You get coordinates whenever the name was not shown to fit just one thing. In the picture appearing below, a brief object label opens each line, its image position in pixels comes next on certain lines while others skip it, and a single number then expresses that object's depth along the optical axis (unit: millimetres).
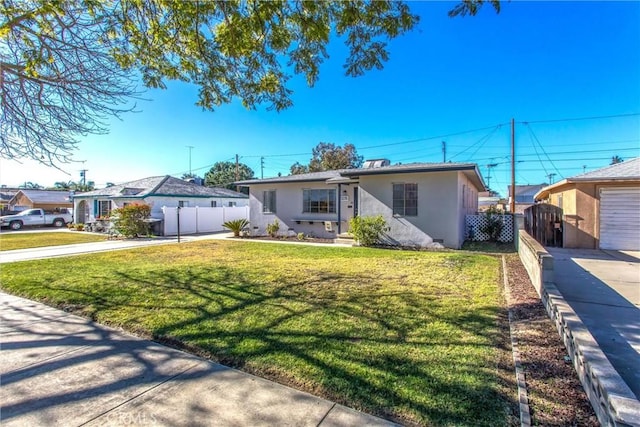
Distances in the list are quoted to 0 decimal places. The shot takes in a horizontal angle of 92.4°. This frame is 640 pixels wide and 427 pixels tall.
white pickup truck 23922
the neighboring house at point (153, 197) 20453
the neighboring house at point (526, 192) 49844
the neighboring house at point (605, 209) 10070
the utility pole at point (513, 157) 19880
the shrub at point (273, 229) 15664
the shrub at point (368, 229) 11906
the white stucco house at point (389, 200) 11367
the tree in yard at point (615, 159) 51000
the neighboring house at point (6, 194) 41675
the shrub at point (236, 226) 16516
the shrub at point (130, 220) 16859
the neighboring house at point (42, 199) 31984
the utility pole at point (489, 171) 34322
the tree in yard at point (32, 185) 68812
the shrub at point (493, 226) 12977
